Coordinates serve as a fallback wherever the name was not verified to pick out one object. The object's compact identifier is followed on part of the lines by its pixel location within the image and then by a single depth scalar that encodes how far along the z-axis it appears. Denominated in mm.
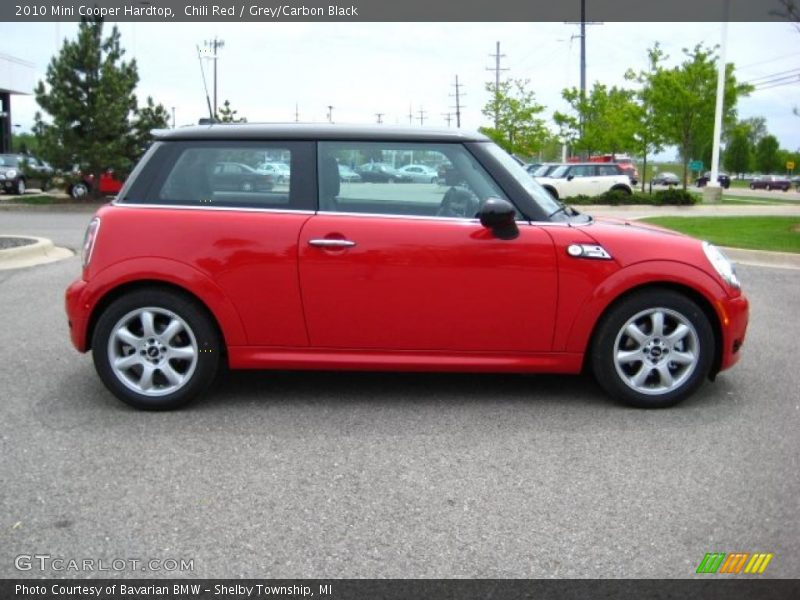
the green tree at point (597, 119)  42094
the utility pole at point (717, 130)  26469
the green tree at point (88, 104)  23578
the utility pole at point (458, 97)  85875
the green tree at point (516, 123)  43844
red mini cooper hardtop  4586
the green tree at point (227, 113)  42125
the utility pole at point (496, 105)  44669
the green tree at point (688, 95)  34281
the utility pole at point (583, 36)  48219
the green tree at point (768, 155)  100000
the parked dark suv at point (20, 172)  25453
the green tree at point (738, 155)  100812
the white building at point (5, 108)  44281
